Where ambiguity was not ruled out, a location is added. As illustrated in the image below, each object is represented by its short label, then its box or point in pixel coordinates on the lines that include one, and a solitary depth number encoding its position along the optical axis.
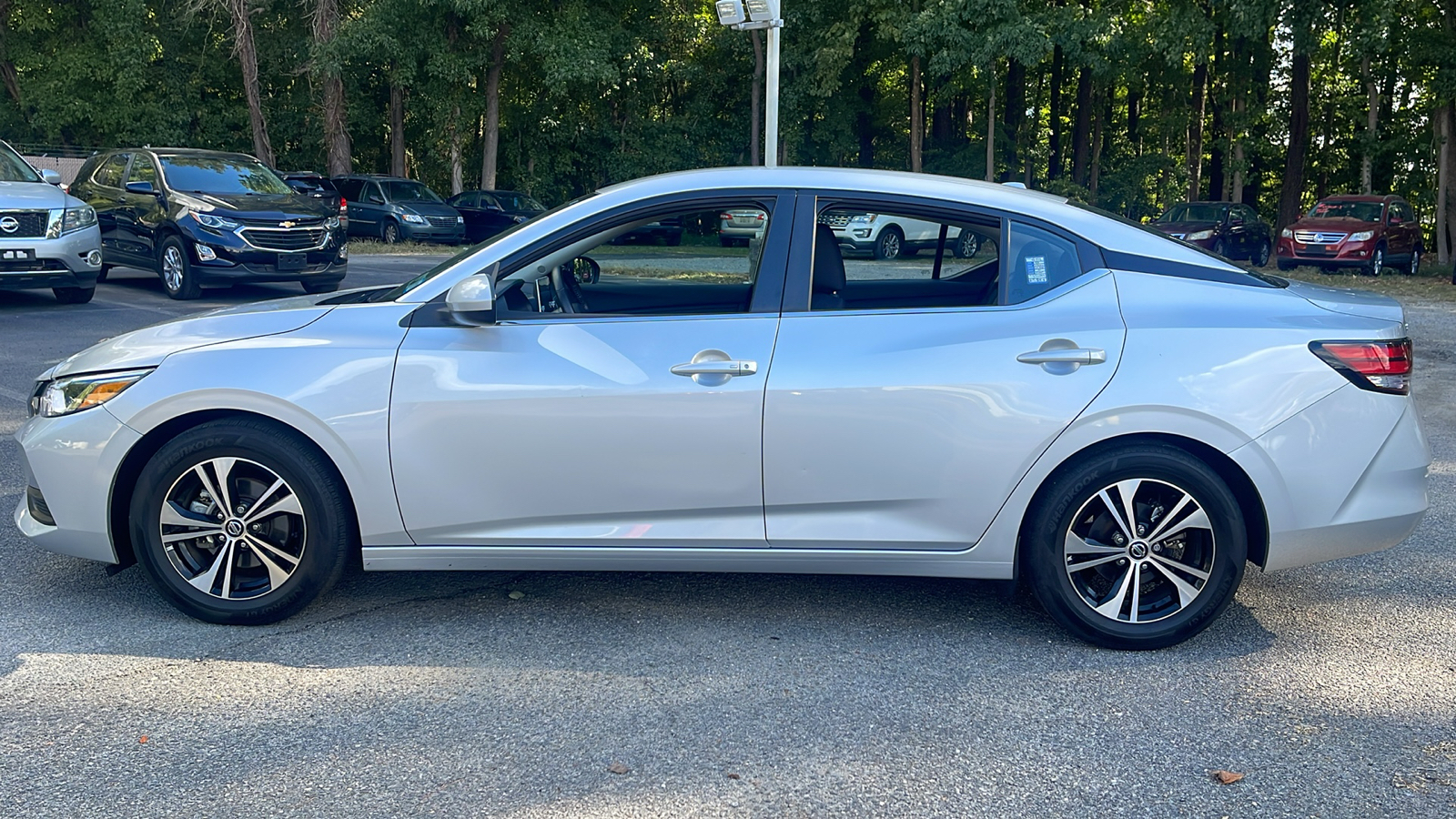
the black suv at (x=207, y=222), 13.64
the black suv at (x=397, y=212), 26.59
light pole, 15.42
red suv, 23.05
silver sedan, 3.96
